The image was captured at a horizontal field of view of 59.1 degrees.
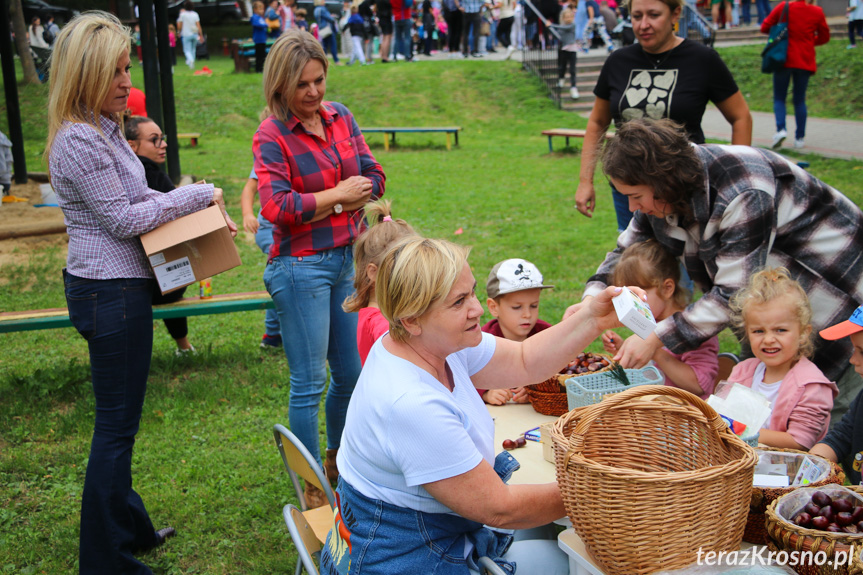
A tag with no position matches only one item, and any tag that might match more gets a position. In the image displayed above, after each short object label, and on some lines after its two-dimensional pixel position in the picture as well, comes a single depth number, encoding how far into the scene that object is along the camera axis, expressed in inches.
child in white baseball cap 148.2
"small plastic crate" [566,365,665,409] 106.5
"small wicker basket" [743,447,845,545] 82.8
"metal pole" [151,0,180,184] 370.0
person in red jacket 431.5
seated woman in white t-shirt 74.9
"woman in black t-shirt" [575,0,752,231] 161.2
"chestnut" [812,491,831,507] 78.1
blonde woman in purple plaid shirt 110.3
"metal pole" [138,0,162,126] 325.4
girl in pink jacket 114.4
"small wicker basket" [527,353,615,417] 118.4
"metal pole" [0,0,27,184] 382.9
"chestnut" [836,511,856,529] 75.3
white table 101.3
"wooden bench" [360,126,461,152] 573.0
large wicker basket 69.0
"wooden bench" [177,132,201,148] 550.6
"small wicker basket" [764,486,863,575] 70.5
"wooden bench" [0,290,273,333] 195.3
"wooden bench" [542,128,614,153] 506.6
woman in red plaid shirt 133.1
